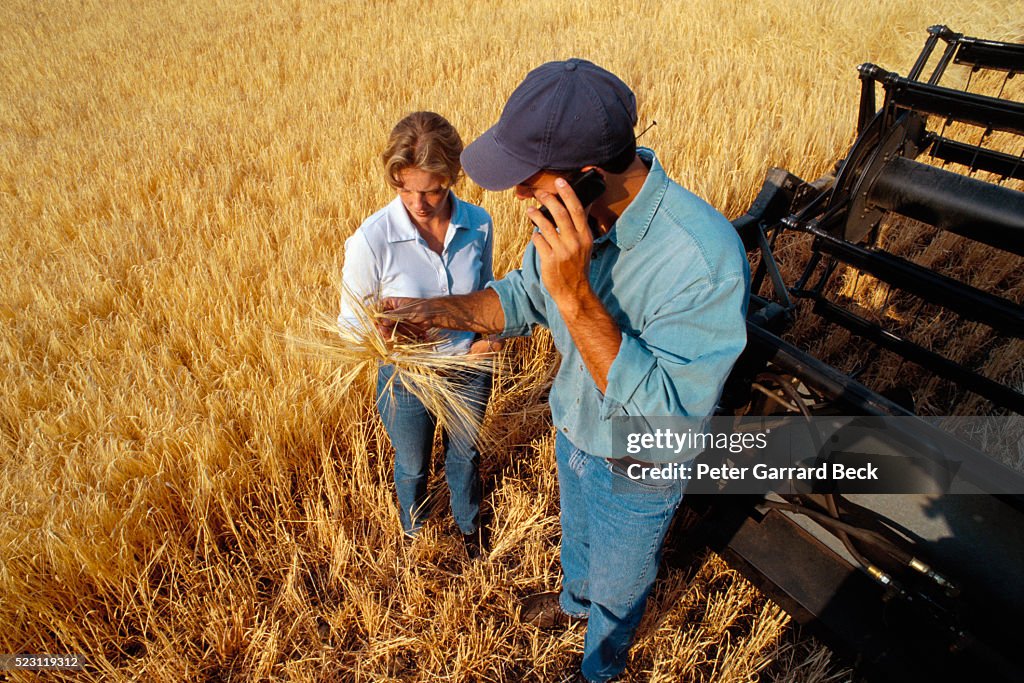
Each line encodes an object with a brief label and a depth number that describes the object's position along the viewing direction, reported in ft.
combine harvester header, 5.72
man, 3.78
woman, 6.22
